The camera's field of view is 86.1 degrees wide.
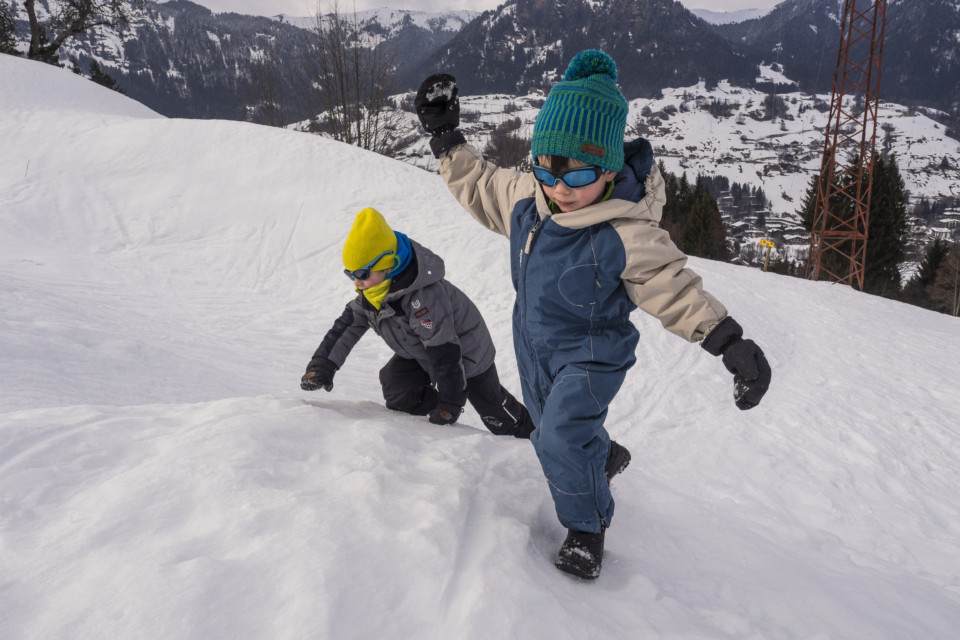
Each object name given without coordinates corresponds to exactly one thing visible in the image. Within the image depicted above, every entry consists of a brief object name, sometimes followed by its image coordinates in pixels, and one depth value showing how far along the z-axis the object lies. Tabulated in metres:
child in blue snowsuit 1.67
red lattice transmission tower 16.53
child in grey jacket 2.59
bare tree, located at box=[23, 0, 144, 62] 19.97
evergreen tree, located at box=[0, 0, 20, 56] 21.07
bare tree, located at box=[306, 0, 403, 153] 18.44
